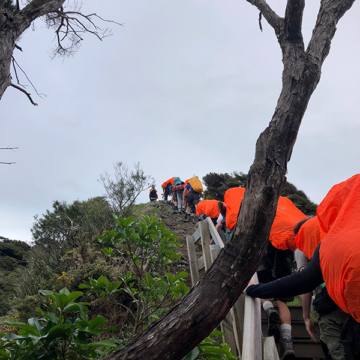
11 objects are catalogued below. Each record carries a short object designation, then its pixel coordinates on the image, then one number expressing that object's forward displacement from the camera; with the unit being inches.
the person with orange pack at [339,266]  56.2
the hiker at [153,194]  716.7
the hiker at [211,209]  290.5
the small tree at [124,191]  416.5
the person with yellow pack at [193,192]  447.4
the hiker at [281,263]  133.4
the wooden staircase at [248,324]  63.1
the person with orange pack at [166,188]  682.2
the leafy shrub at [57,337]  53.0
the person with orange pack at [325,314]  93.4
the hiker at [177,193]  533.0
